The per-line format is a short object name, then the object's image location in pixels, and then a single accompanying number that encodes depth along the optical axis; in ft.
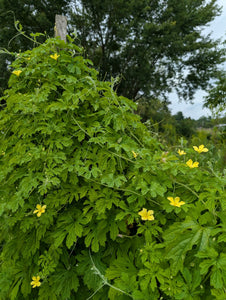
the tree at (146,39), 39.32
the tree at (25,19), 36.94
